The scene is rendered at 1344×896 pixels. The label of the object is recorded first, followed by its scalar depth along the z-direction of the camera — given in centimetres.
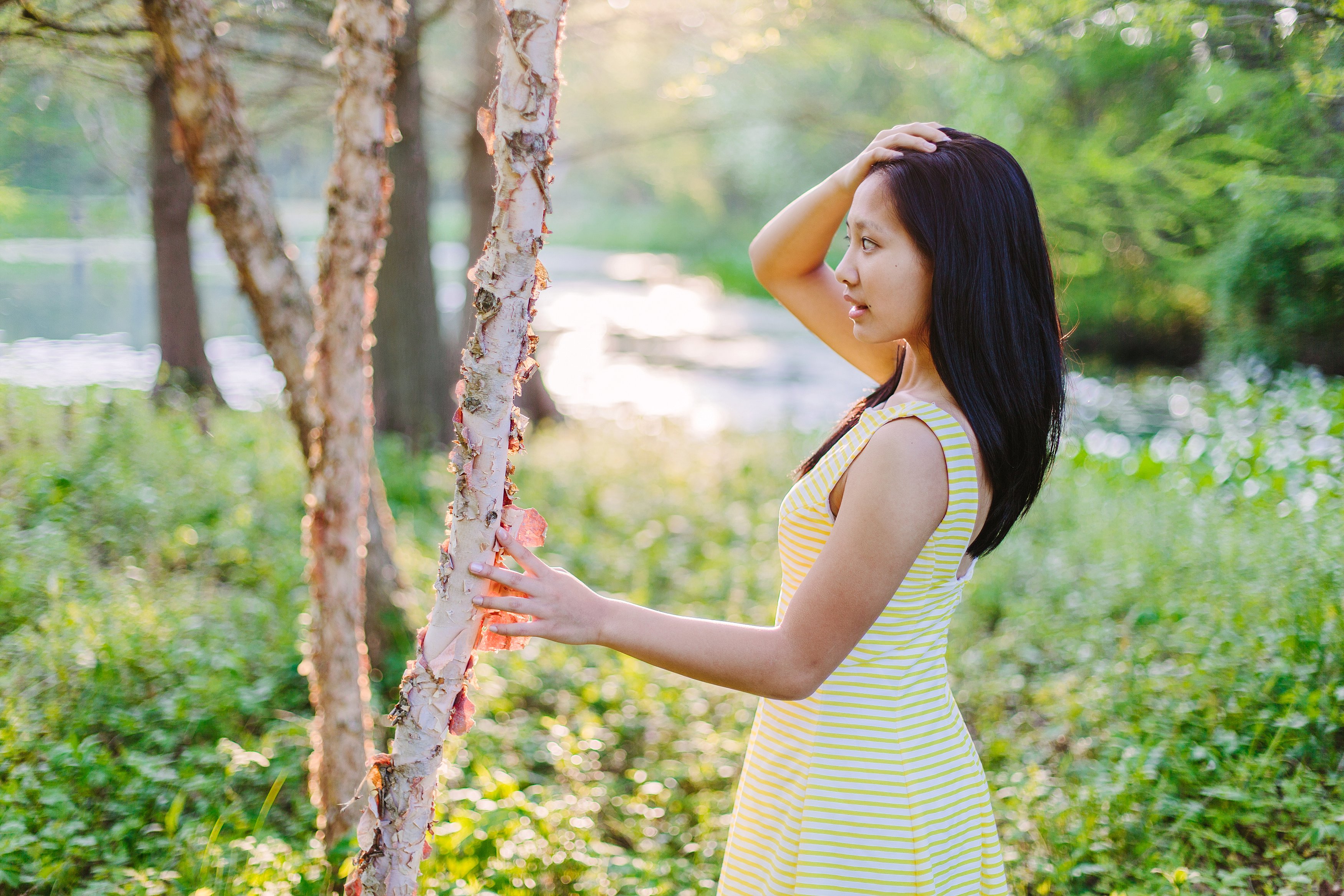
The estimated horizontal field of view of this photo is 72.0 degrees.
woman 137
